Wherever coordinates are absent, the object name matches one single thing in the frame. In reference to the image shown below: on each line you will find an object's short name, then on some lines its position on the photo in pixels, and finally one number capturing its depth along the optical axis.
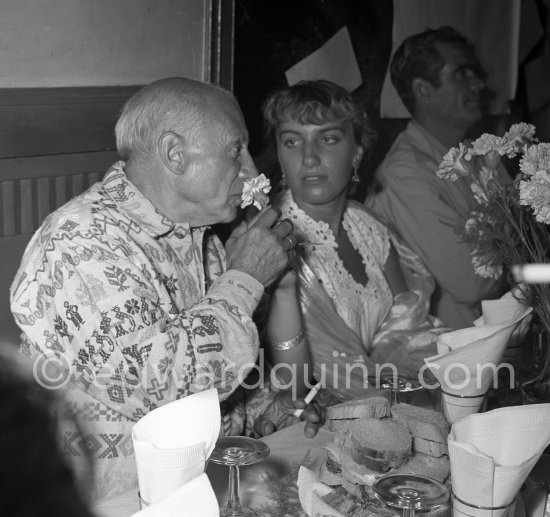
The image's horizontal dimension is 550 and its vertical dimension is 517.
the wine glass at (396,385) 1.82
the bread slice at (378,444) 1.48
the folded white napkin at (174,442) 1.18
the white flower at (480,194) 1.94
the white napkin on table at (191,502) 1.07
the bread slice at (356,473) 1.45
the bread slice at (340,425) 1.63
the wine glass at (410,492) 1.23
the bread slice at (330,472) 1.51
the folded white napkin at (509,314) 1.96
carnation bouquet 1.77
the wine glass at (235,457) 1.39
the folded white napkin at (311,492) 1.38
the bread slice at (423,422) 1.57
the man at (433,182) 3.69
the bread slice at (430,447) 1.56
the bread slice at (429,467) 1.51
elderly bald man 1.80
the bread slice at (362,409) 1.61
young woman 2.82
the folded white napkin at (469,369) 1.62
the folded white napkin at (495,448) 1.26
